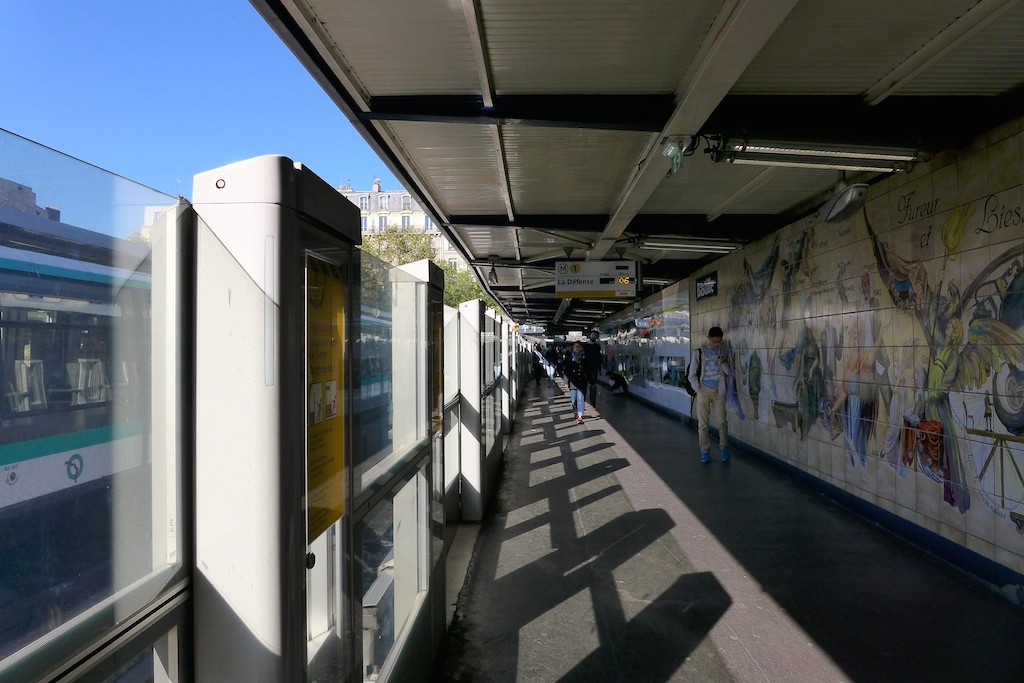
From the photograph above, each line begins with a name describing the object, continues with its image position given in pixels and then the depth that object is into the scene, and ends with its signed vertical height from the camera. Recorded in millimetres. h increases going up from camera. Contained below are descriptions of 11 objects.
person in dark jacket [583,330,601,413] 14812 -160
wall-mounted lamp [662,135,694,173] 4984 +1546
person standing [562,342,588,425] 14203 -739
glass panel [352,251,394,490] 2330 -50
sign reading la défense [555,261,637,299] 11703 +1301
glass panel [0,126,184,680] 1036 -107
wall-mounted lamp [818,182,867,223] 5758 +1304
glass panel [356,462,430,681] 2439 -934
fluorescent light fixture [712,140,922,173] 4871 +1480
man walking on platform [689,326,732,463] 9180 -519
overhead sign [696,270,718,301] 11789 +1168
